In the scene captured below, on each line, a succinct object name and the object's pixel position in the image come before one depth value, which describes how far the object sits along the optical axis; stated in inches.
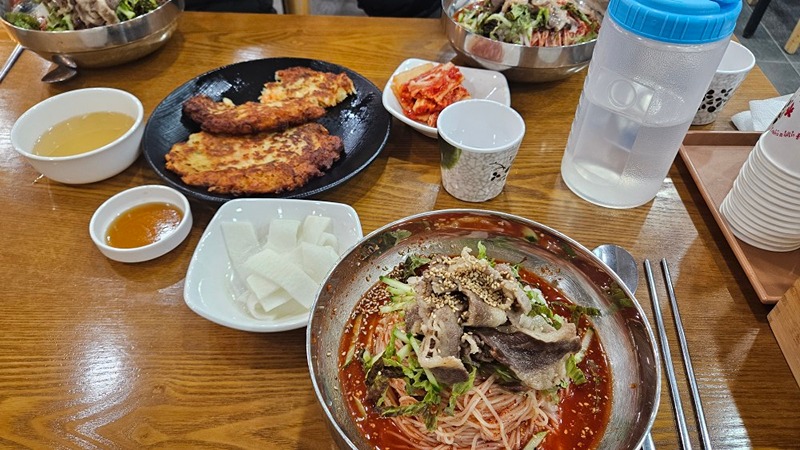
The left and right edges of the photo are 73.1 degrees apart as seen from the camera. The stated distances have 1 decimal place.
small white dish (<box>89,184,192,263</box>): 17.1
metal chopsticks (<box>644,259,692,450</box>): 13.5
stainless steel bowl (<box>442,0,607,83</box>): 22.6
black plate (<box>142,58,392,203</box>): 19.4
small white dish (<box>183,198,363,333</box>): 14.6
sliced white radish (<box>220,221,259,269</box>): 16.5
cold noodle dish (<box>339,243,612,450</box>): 12.3
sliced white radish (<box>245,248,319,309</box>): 15.1
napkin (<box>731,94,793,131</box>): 21.7
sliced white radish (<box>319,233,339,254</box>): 16.7
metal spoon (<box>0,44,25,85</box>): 25.3
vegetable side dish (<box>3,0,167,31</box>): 23.5
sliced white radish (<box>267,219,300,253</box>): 16.8
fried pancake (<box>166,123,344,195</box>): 19.0
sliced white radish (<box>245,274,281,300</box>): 15.2
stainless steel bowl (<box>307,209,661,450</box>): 12.3
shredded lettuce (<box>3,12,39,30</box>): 23.4
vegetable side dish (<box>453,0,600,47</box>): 24.0
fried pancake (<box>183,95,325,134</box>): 21.3
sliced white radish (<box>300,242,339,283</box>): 15.9
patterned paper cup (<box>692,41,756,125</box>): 21.0
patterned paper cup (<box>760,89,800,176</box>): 15.2
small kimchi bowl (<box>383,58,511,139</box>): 22.5
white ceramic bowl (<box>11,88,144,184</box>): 19.0
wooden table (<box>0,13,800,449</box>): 14.0
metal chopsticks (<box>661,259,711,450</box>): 13.6
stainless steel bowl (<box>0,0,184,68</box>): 22.8
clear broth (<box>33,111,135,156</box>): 20.4
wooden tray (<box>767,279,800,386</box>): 14.9
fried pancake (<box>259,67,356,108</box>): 22.9
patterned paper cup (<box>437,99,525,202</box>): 18.2
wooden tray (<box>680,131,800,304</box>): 16.7
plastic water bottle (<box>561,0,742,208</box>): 14.6
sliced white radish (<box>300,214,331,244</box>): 16.7
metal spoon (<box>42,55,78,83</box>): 24.3
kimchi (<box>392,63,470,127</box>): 21.9
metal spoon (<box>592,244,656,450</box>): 16.7
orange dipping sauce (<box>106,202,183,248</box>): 17.9
